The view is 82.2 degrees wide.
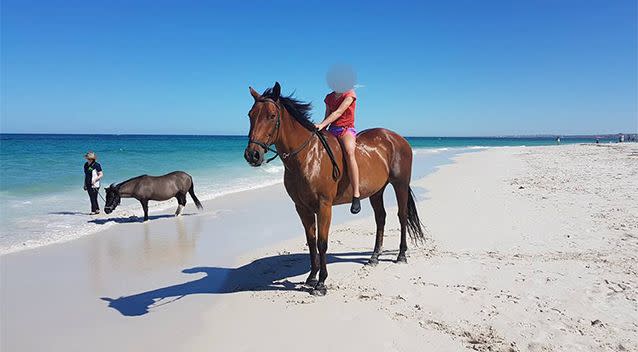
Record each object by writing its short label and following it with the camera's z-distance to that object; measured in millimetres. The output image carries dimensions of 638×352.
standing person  9398
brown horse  3770
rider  4473
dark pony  8742
